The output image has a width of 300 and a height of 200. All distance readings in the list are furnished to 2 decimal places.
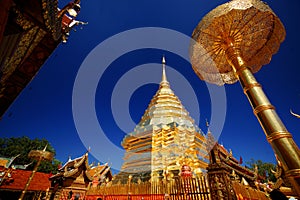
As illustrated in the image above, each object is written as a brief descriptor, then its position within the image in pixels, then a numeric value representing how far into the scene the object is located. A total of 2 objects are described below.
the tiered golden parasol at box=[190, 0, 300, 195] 2.10
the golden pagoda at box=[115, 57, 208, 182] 11.12
